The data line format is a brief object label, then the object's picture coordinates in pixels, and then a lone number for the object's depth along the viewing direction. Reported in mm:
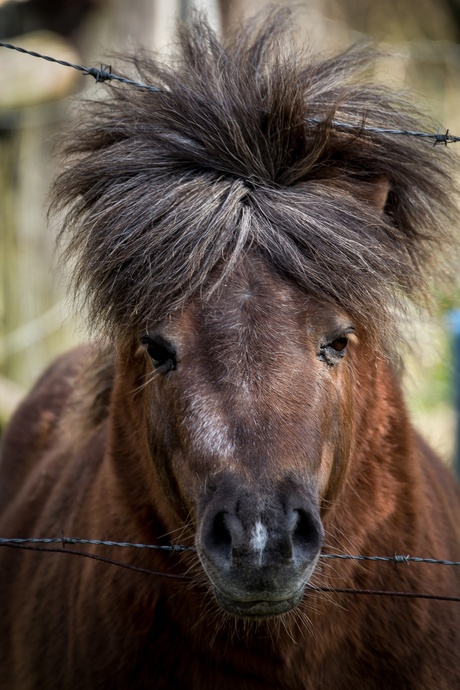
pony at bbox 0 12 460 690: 4695
